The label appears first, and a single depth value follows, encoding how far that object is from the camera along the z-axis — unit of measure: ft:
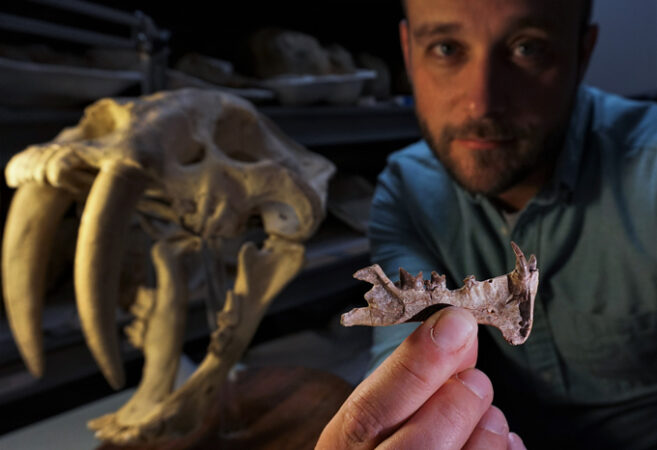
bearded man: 1.85
